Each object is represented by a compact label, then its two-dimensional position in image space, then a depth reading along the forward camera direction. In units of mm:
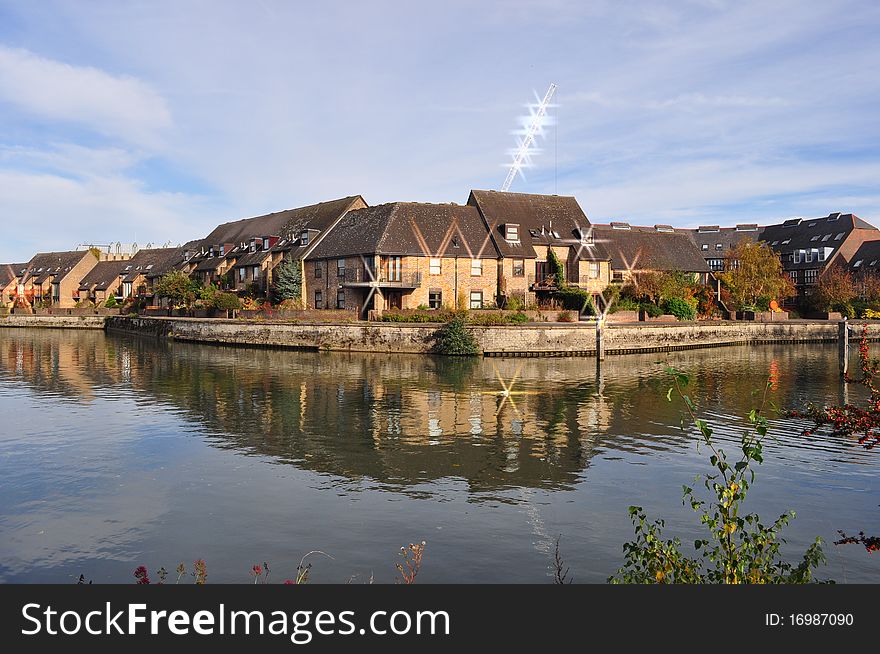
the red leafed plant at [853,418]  8203
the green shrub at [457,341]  53594
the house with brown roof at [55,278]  116188
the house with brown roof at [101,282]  111750
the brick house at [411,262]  63656
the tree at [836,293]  86250
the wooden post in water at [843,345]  43438
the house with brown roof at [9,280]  125125
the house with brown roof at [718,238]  107538
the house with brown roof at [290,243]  74562
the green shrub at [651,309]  67125
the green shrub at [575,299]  64000
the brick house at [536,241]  67312
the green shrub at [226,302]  69625
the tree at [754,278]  83750
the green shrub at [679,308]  69062
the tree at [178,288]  81250
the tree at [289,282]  70750
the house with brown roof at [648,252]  75812
